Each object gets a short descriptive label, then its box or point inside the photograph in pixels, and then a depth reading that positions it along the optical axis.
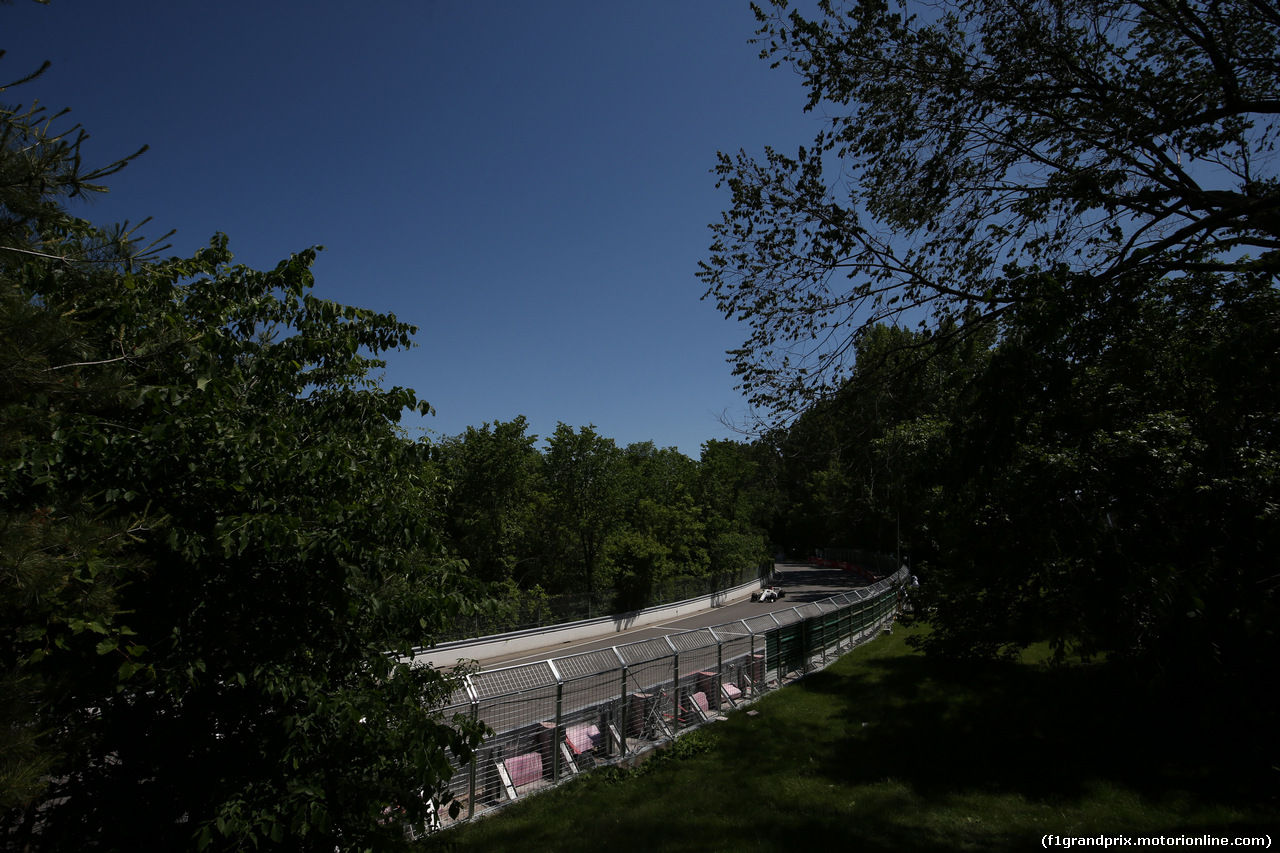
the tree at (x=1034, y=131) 6.20
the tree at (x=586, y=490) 38.06
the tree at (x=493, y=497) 35.22
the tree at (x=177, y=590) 3.13
